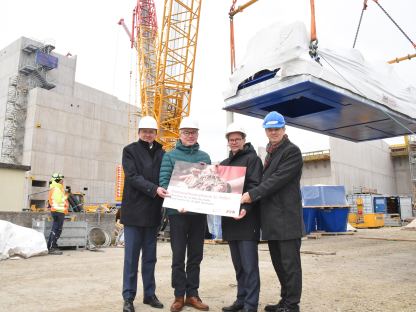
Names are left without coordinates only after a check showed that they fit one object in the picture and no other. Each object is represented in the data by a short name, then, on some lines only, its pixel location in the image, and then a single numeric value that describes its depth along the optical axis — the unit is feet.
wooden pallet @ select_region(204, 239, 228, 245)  33.42
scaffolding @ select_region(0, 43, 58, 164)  136.98
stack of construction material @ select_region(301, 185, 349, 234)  45.96
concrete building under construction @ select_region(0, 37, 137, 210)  134.82
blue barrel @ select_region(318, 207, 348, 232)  46.01
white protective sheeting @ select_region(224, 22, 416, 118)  16.34
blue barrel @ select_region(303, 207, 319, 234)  45.79
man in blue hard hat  10.11
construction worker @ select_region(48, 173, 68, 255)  26.99
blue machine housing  16.76
